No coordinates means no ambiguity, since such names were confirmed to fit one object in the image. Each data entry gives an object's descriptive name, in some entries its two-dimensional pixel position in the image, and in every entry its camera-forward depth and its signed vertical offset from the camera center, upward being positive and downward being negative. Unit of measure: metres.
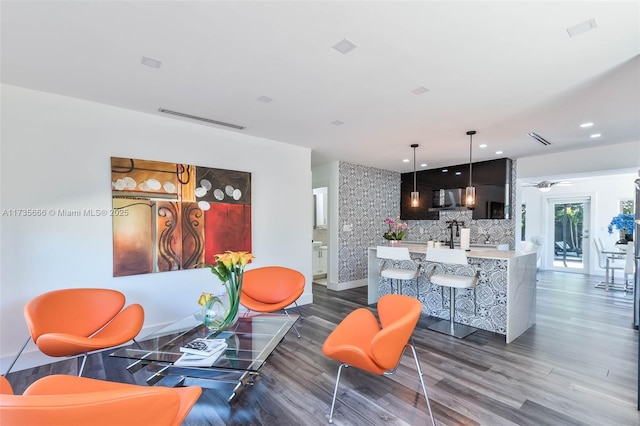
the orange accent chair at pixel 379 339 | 1.90 -0.95
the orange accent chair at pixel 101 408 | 1.04 -0.76
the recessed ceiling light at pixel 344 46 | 2.08 +1.18
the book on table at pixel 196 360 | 2.06 -1.08
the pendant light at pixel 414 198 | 4.84 +0.19
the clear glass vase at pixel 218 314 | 2.51 -0.90
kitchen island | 3.49 -1.13
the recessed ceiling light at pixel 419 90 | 2.79 +1.15
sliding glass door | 7.75 -0.69
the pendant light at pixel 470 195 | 4.23 +0.20
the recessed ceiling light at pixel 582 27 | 1.85 +1.18
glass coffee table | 2.13 -1.12
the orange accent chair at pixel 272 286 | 3.67 -0.98
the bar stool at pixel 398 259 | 4.04 -0.71
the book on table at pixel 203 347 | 2.19 -1.06
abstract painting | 3.31 -0.05
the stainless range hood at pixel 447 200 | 6.27 +0.20
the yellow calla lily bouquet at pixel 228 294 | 2.51 -0.75
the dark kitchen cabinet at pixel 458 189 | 5.82 +0.43
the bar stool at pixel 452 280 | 3.52 -0.87
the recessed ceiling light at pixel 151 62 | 2.30 +1.18
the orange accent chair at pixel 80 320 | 2.26 -0.98
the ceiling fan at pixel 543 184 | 5.94 +0.53
